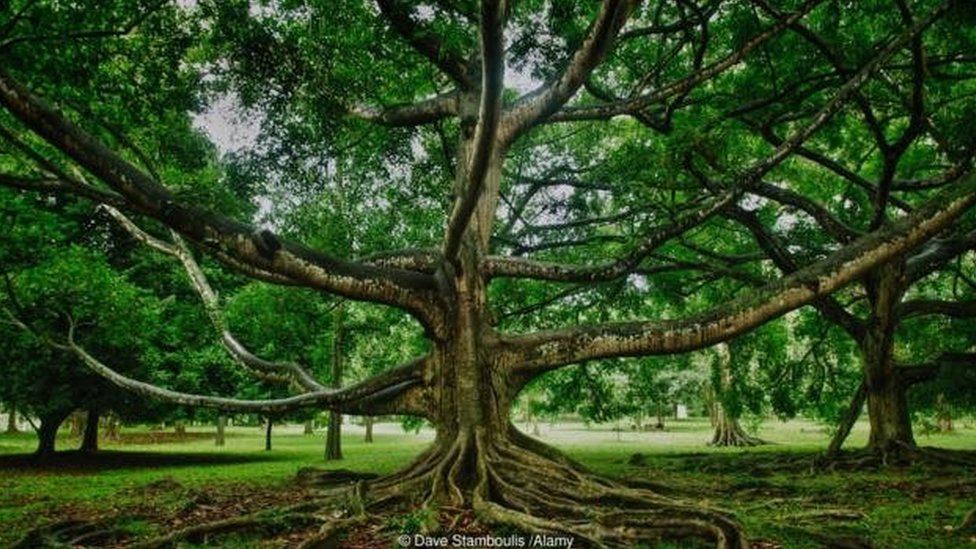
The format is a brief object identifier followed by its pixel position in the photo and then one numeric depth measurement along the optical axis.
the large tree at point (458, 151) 6.25
